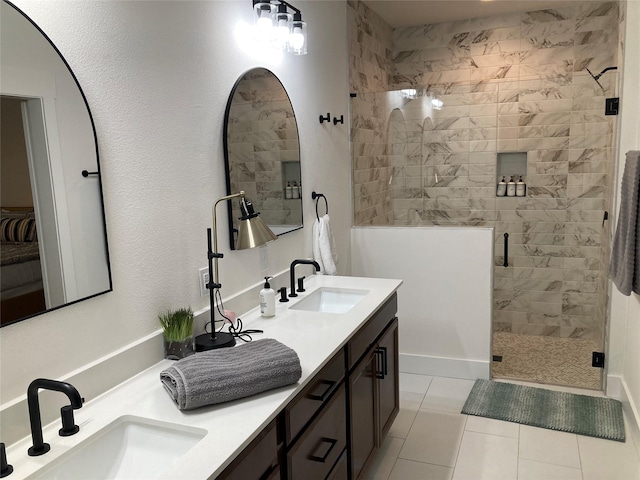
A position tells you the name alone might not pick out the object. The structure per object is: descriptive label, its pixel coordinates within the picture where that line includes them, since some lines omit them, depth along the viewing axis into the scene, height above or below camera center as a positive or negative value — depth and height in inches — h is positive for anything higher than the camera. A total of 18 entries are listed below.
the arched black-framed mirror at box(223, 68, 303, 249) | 88.0 +3.3
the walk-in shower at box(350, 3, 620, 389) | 135.3 -2.6
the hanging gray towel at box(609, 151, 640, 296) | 95.4 -14.4
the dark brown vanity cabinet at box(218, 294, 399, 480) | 56.5 -34.0
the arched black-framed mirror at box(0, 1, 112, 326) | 50.0 -0.6
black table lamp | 72.6 -10.5
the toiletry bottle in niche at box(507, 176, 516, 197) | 142.6 -8.2
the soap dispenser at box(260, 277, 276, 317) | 86.8 -22.3
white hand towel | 121.4 -18.8
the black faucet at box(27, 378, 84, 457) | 45.9 -20.3
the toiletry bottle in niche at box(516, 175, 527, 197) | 142.6 -8.3
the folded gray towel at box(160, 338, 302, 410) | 54.2 -22.1
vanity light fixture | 90.6 +25.3
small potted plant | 70.0 -21.8
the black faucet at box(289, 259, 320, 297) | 96.4 -19.8
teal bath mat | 111.7 -57.7
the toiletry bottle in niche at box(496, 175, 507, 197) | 141.6 -8.0
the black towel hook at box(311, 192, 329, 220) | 122.6 -7.5
